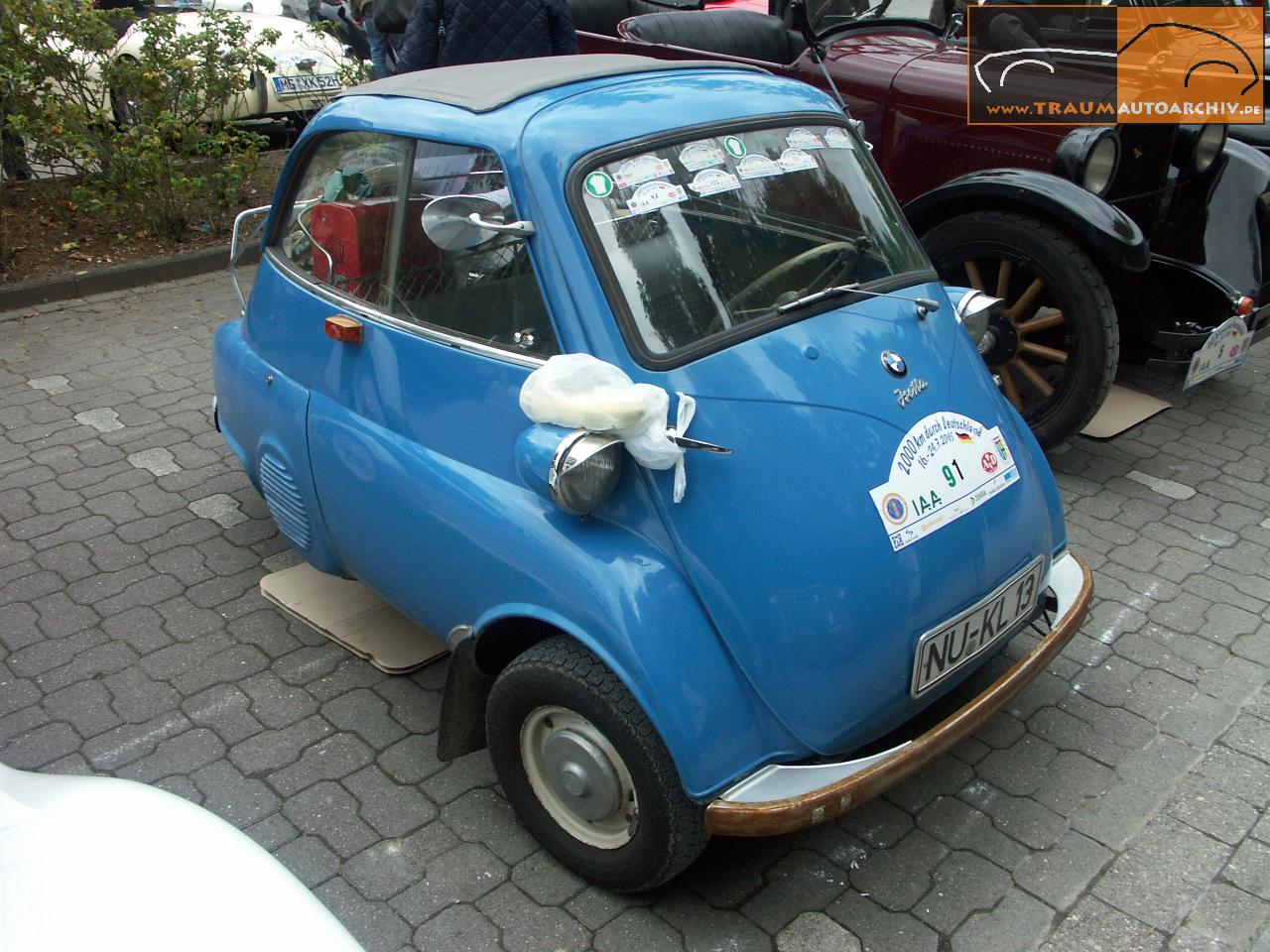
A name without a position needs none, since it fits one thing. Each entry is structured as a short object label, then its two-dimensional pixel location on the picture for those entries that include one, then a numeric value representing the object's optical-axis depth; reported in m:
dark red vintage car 4.23
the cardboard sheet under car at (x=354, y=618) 3.24
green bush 6.34
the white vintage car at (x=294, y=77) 8.52
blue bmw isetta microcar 2.27
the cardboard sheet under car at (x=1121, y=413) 4.60
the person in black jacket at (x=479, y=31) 5.05
